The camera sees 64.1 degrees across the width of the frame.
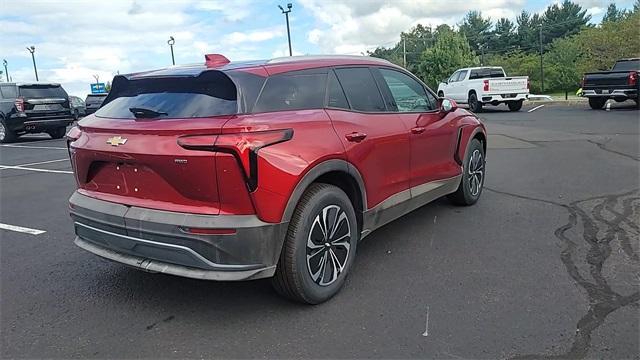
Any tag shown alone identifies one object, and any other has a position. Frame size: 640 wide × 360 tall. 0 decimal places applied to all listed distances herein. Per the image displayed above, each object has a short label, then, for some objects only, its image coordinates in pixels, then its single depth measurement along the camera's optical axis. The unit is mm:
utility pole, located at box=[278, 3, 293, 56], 28073
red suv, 2971
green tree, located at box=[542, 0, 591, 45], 66938
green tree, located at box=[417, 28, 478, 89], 48250
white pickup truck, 20156
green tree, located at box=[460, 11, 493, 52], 78562
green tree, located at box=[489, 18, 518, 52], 73000
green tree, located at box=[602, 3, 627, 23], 80938
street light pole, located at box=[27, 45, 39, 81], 47344
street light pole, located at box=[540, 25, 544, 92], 38412
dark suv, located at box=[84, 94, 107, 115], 25470
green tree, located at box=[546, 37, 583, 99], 41375
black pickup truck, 17406
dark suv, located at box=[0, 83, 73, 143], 15555
